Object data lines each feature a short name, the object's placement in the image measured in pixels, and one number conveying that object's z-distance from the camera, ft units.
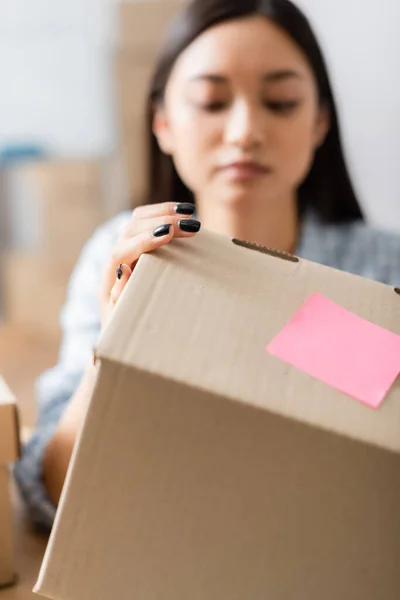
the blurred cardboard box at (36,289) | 7.13
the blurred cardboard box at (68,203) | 7.03
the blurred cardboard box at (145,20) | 6.38
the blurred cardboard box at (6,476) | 2.14
